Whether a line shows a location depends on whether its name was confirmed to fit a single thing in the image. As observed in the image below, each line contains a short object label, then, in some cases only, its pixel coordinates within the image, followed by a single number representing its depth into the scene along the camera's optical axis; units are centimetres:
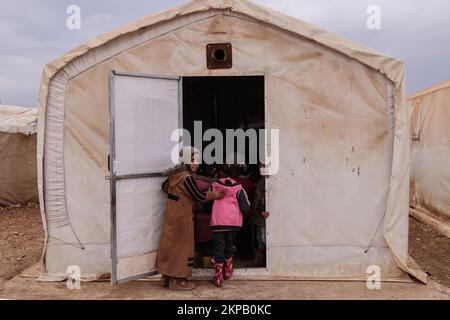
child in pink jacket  507
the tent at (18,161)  1111
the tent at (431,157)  842
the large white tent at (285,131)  532
